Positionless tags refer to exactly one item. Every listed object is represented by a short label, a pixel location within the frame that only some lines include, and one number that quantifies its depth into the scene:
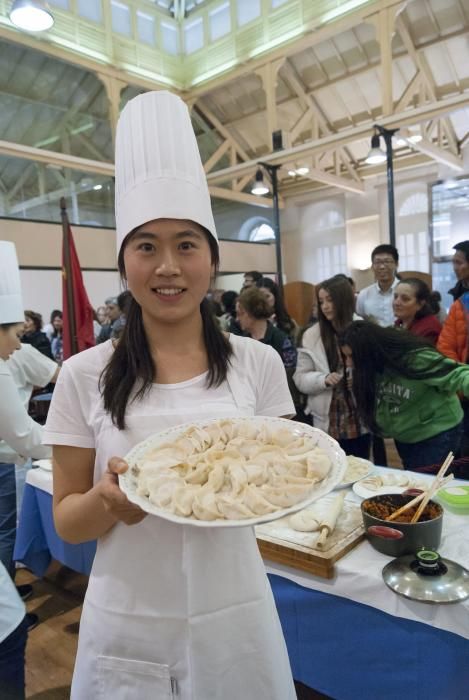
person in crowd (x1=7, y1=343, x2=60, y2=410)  2.46
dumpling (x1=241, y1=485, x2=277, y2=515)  0.69
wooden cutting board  1.25
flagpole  3.10
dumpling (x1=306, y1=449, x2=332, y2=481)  0.76
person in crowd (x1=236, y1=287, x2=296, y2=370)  3.02
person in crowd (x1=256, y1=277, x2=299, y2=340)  3.75
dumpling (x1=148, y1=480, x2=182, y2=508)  0.71
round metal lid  1.09
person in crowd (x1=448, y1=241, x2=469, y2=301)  3.03
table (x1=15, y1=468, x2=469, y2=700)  1.12
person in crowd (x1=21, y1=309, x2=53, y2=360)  5.18
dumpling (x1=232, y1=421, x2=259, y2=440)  0.85
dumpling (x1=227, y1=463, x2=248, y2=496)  0.76
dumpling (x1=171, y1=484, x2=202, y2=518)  0.69
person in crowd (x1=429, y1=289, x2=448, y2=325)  3.04
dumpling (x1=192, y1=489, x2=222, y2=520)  0.68
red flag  3.13
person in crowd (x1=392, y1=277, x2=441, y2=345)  2.89
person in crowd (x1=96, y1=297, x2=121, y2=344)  4.87
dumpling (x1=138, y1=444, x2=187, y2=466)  0.77
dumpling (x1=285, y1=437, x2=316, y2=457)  0.83
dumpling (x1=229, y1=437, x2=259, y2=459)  0.82
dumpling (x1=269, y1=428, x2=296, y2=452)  0.85
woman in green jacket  2.01
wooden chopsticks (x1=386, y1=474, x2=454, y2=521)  1.29
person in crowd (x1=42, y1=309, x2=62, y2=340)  6.47
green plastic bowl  1.45
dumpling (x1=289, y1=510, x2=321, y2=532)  1.37
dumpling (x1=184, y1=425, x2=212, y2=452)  0.81
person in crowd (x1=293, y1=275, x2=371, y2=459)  2.57
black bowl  1.23
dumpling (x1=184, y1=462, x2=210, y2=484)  0.80
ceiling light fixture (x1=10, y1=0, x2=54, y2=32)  4.27
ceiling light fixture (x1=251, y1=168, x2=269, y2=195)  7.27
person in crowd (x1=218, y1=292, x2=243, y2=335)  3.59
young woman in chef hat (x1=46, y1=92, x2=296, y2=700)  0.83
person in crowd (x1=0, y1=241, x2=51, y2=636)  1.84
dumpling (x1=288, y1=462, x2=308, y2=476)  0.79
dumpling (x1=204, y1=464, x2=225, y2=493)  0.76
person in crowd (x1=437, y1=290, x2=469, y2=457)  2.77
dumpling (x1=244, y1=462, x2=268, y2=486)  0.79
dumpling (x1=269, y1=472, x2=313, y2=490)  0.74
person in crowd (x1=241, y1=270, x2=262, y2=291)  4.24
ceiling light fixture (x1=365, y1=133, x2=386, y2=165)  6.06
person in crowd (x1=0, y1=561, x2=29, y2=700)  1.22
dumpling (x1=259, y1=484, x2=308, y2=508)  0.72
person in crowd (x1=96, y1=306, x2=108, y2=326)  6.49
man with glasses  3.57
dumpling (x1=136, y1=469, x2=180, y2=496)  0.72
